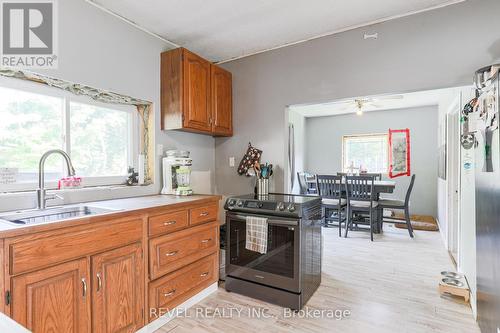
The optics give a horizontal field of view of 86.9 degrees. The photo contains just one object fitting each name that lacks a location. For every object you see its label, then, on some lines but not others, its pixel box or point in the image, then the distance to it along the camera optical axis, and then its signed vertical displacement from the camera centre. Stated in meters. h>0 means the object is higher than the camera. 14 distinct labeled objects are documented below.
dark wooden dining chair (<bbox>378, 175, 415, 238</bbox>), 4.11 -0.63
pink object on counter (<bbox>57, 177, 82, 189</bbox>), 1.95 -0.11
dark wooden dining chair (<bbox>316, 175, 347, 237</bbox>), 4.41 -0.44
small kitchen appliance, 2.52 -0.05
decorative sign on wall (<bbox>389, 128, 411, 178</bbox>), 5.68 +0.29
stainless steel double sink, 1.54 -0.29
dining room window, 5.93 +0.31
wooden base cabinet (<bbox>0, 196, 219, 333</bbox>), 1.19 -0.58
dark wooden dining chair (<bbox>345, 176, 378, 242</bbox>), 4.14 -0.47
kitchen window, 1.76 +0.26
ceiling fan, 4.67 +1.23
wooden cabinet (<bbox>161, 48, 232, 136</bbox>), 2.46 +0.73
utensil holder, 2.74 -0.20
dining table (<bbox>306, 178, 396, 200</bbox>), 4.29 -0.34
